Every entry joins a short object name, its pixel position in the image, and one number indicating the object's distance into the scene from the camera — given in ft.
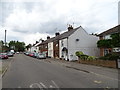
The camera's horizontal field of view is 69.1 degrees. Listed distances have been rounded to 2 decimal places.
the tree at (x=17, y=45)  269.52
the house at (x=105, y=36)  55.01
